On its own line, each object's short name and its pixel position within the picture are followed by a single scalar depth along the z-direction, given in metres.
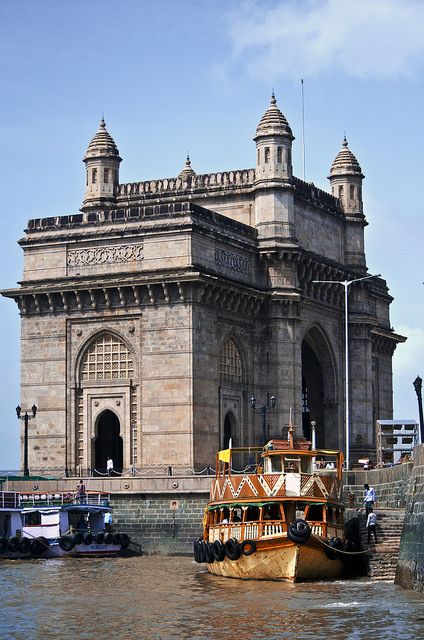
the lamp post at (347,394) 67.96
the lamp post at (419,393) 61.74
